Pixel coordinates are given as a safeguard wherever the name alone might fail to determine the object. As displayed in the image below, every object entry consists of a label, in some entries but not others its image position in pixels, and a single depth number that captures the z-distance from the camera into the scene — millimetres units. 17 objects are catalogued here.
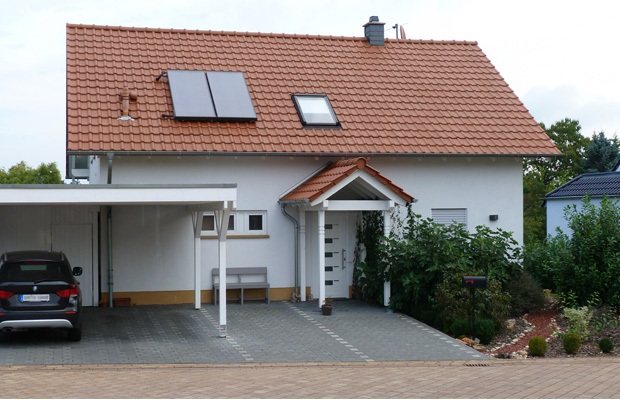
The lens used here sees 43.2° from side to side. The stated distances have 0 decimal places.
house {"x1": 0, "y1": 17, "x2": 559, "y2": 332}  17859
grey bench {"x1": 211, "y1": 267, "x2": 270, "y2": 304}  18359
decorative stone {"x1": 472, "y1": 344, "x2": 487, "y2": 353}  14300
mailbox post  14867
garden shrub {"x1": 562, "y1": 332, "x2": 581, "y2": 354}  13688
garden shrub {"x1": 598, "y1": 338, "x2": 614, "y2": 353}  13680
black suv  13047
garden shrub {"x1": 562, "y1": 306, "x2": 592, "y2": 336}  14828
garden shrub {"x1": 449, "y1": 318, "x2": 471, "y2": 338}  15211
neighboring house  28719
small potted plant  16984
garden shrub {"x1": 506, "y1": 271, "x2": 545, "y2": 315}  17156
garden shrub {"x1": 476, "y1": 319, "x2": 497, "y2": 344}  14930
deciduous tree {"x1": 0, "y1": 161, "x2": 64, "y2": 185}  70000
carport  13172
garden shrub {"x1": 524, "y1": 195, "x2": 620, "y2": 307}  16875
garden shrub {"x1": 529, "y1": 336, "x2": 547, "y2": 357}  13602
